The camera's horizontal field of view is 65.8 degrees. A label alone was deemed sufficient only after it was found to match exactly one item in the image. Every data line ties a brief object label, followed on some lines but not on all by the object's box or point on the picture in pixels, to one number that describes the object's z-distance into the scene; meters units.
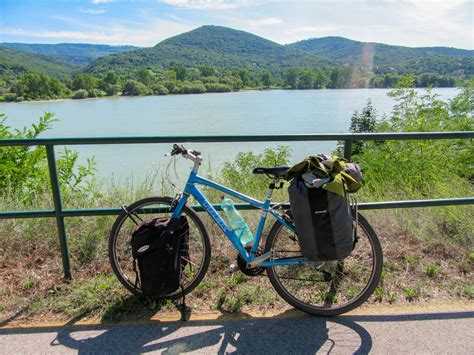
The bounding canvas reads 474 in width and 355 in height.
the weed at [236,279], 2.85
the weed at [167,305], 2.61
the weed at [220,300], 2.62
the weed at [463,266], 3.04
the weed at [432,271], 2.96
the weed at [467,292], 2.72
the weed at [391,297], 2.67
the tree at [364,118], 17.44
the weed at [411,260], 3.06
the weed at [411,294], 2.71
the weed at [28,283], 2.85
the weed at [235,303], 2.60
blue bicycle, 2.51
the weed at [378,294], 2.69
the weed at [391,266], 3.04
